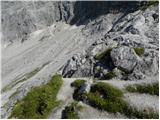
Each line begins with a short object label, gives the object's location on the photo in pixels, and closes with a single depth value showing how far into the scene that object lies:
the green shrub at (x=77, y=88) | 13.73
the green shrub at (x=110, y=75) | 15.29
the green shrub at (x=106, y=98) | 12.65
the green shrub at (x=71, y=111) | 12.71
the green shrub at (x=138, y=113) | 11.85
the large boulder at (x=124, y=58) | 15.46
